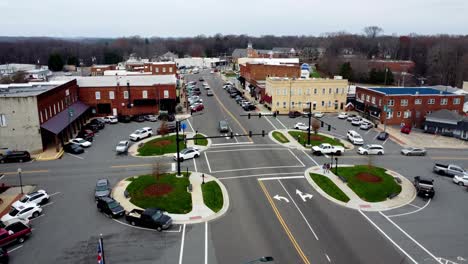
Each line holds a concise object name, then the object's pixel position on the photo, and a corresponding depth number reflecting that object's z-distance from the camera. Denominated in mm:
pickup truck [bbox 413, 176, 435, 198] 35000
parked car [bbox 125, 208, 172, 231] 28219
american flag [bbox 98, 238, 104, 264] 20161
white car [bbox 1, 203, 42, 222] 29414
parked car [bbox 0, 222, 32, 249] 25734
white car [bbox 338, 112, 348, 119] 70500
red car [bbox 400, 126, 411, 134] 60719
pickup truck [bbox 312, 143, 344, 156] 47581
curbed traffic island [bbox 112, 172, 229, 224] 31109
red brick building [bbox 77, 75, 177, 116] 69000
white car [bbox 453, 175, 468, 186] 38375
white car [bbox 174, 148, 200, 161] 45125
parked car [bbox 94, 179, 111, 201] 33369
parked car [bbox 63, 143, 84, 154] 47622
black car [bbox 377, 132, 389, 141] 56153
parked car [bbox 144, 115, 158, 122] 66500
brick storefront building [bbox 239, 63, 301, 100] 93188
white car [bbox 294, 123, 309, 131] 60688
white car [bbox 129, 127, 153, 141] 54066
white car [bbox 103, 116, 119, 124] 65188
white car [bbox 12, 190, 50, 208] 31727
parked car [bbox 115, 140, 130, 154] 47531
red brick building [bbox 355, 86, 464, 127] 65438
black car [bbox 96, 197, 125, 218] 30031
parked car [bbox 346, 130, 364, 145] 52734
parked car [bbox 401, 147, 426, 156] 48719
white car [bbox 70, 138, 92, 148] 50003
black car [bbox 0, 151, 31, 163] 44625
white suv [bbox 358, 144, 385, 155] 48197
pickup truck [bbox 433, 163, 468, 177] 40678
